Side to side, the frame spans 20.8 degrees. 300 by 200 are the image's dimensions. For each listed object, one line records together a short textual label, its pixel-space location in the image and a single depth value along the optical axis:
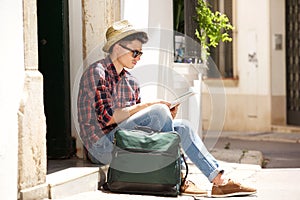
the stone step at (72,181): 6.24
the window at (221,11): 9.58
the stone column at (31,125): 5.90
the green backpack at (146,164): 6.42
